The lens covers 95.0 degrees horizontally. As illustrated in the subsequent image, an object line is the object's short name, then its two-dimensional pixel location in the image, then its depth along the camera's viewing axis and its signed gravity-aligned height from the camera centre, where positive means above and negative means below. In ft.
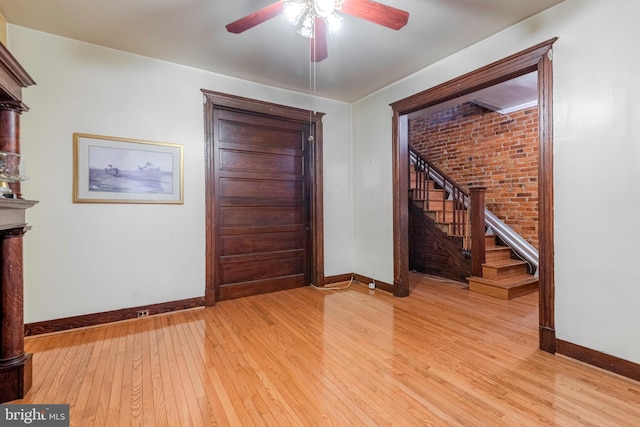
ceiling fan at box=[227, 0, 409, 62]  5.38 +3.85
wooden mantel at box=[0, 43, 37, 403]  5.49 -1.43
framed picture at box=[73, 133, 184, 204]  8.87 +1.38
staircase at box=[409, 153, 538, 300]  12.20 -1.00
